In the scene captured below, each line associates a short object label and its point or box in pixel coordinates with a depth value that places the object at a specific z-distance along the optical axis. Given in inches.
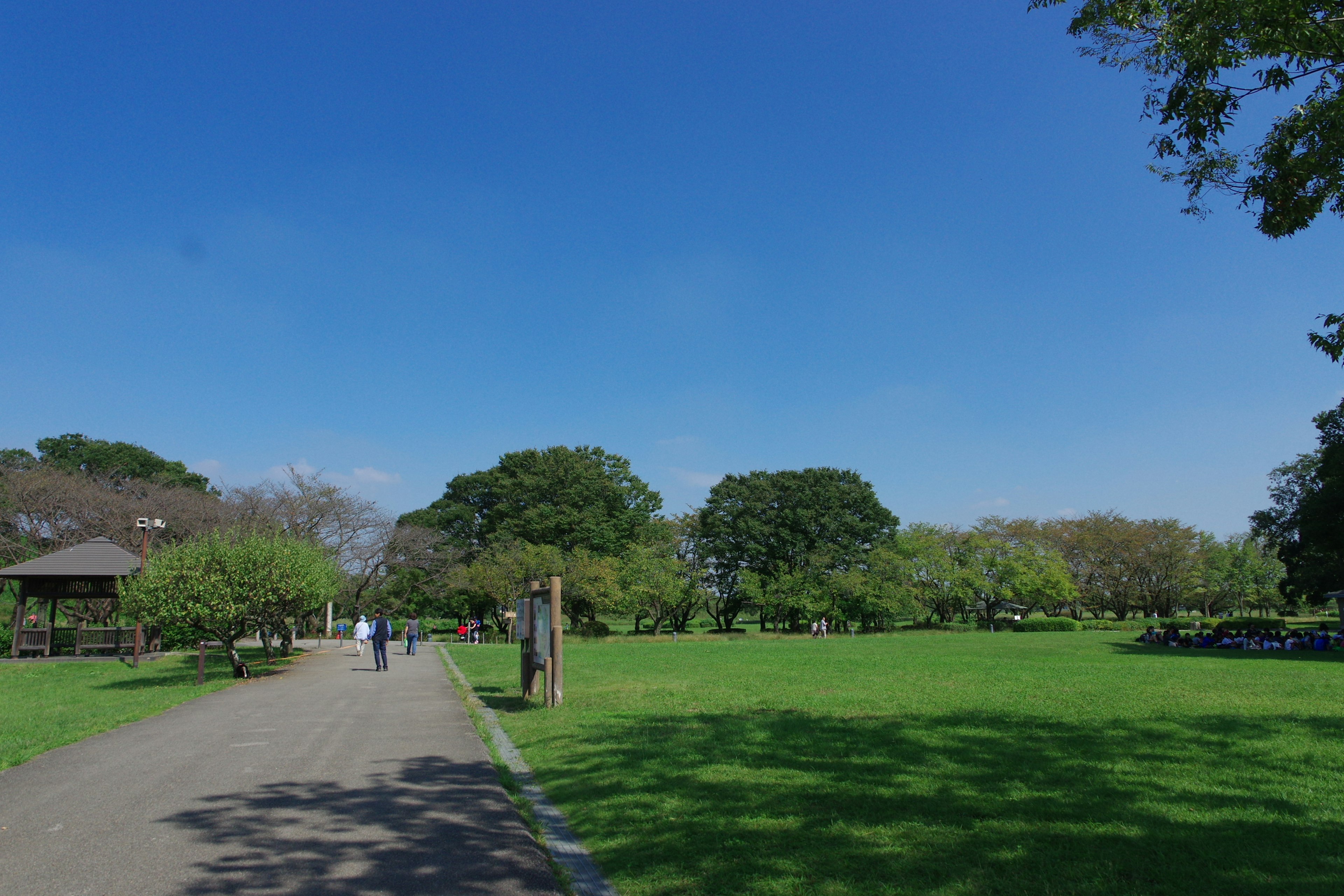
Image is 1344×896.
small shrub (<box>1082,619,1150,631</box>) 1919.3
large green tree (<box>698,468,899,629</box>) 2041.1
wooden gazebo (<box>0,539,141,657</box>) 1009.5
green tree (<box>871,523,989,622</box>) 2105.1
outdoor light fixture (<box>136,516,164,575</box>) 856.3
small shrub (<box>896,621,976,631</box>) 2082.9
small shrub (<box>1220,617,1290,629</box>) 1695.5
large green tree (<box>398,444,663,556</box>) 2140.7
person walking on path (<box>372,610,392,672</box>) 792.3
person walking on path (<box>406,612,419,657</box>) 1131.3
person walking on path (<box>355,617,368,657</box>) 965.2
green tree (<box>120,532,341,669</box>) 689.6
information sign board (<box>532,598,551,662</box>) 482.9
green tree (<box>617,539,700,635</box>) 1824.6
